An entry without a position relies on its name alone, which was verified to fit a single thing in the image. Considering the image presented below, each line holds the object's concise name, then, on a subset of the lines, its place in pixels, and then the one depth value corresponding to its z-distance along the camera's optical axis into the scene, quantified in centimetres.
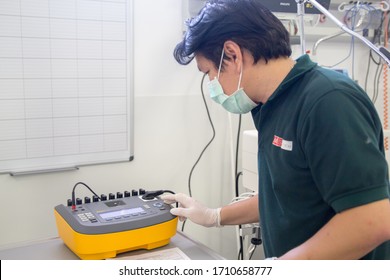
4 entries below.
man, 81
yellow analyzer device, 118
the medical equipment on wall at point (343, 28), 120
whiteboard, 150
